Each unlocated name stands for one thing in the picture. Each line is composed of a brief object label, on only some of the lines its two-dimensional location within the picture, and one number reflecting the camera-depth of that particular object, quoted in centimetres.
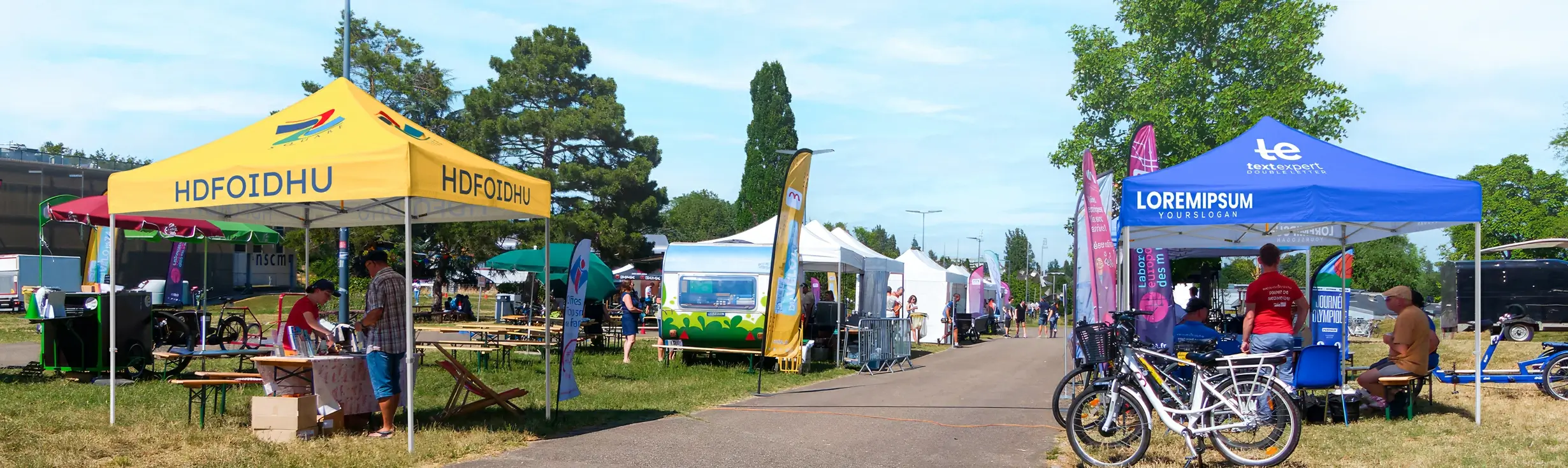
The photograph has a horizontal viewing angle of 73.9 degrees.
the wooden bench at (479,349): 1320
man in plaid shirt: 788
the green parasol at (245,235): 1588
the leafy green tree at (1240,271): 7131
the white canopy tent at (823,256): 1739
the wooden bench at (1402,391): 928
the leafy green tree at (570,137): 4159
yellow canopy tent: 739
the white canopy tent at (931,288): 2820
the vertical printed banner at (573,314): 944
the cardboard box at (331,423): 802
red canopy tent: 1291
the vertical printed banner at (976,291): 3378
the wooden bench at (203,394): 802
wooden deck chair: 867
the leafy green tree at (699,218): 8788
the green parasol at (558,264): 2181
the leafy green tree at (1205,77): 2936
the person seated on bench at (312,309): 900
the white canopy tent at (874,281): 2014
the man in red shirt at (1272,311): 831
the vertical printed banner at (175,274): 2198
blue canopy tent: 888
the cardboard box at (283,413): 770
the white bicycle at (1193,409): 681
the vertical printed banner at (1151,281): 1212
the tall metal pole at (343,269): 1593
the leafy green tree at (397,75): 3788
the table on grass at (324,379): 794
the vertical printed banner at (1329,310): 1797
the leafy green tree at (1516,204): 5616
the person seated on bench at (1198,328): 1031
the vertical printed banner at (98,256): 1977
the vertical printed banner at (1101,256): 1030
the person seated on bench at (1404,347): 929
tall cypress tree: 5753
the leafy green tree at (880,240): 12150
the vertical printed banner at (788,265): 1330
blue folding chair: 891
